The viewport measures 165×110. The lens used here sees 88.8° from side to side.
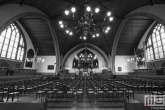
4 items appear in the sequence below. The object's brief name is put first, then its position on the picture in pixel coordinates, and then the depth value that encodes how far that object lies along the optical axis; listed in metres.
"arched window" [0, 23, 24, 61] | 13.34
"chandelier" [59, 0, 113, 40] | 5.83
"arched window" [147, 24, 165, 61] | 13.65
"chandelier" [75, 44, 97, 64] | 22.45
